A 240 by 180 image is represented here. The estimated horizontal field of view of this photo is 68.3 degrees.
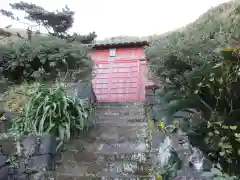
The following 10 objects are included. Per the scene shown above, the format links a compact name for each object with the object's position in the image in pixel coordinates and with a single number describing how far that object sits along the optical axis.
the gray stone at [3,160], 1.89
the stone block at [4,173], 1.87
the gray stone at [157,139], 2.40
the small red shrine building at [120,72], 5.13
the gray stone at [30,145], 2.05
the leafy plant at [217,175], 1.41
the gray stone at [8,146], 2.02
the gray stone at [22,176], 1.95
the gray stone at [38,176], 1.95
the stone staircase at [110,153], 2.08
